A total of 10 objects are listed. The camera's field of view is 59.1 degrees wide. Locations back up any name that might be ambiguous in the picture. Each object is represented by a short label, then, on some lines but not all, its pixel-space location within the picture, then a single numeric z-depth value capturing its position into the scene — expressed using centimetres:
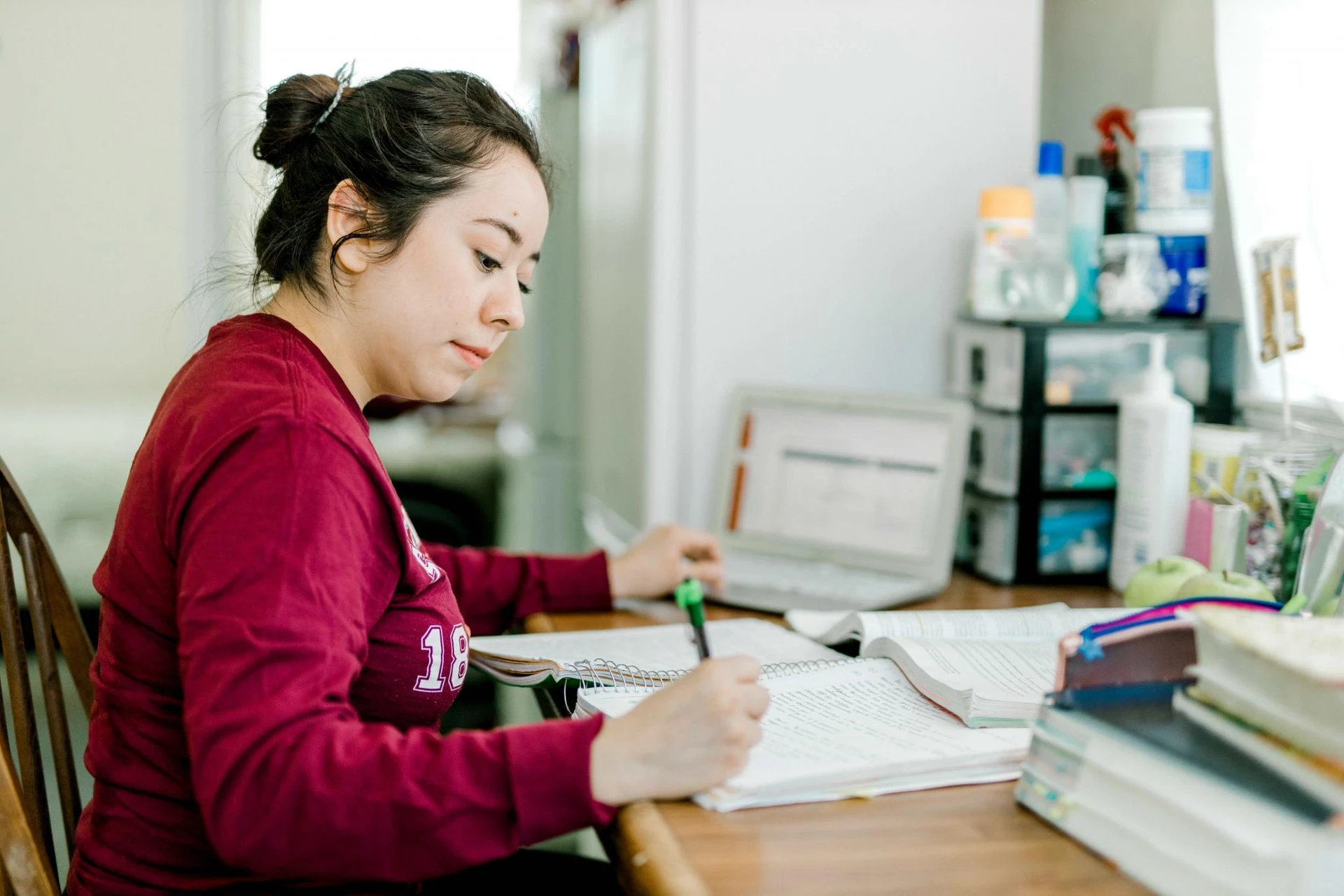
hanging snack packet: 116
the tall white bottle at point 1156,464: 122
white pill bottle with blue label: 129
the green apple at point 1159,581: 106
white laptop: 132
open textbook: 83
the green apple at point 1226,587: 99
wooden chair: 78
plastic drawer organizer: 133
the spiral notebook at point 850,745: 72
